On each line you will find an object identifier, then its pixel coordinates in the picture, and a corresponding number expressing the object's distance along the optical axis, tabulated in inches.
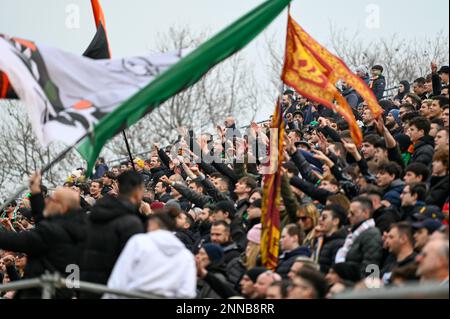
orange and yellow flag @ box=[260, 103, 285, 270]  604.1
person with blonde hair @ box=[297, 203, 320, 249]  642.5
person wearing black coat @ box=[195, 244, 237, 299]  570.9
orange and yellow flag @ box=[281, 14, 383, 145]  630.5
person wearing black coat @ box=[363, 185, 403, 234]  598.2
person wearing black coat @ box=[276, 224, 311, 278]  601.0
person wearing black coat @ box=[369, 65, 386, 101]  954.7
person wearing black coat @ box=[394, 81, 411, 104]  958.7
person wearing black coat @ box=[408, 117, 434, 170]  684.7
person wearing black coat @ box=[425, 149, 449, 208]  590.6
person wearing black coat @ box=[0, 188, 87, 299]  560.4
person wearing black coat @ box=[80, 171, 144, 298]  535.5
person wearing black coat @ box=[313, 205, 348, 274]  597.3
